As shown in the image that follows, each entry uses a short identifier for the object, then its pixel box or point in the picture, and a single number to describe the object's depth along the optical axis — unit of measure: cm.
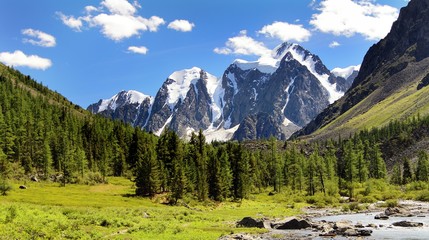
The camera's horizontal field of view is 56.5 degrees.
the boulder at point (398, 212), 8056
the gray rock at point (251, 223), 6197
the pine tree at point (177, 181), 9781
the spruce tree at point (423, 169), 16138
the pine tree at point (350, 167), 16000
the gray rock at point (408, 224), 6128
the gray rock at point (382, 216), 7506
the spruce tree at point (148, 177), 10280
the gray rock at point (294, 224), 6256
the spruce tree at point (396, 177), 17154
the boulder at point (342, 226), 5488
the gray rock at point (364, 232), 5231
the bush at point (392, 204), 10075
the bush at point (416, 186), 14300
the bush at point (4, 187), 8019
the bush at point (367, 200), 12212
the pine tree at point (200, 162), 10556
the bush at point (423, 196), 12002
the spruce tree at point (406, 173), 16988
